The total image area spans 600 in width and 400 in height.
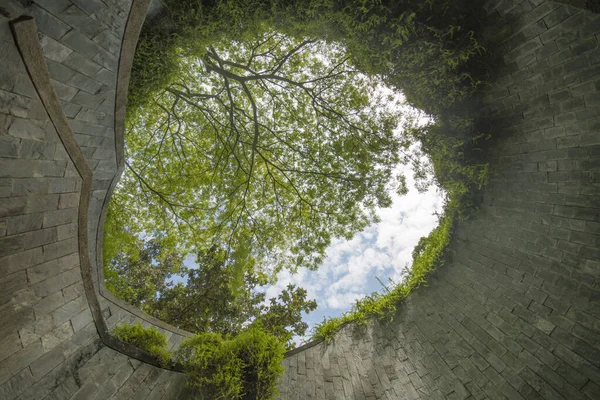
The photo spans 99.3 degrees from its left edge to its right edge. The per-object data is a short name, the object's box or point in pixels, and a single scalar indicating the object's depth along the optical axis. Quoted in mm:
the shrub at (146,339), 4055
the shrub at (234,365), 3666
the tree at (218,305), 9250
